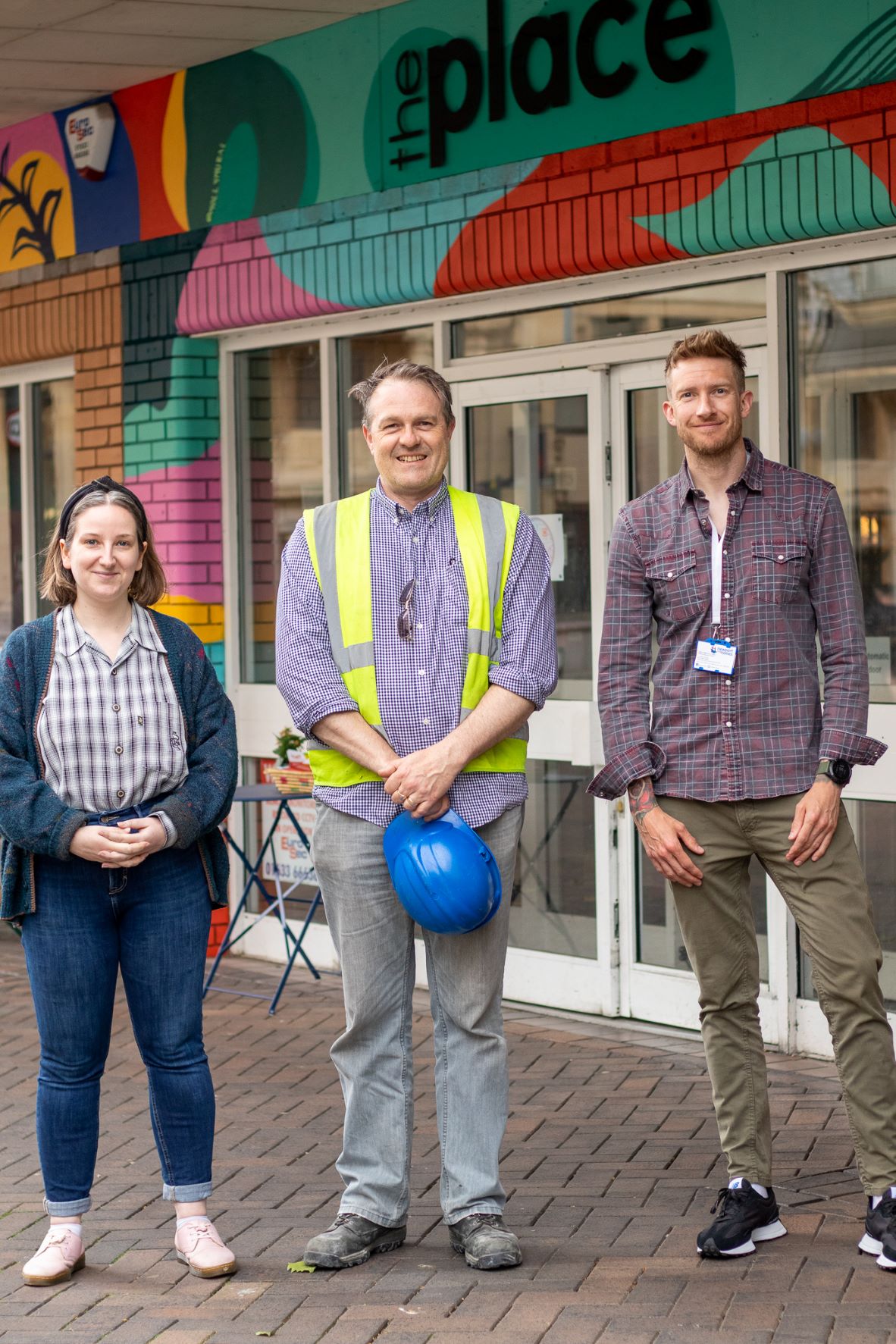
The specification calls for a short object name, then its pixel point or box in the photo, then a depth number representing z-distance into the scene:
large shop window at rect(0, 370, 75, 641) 9.18
